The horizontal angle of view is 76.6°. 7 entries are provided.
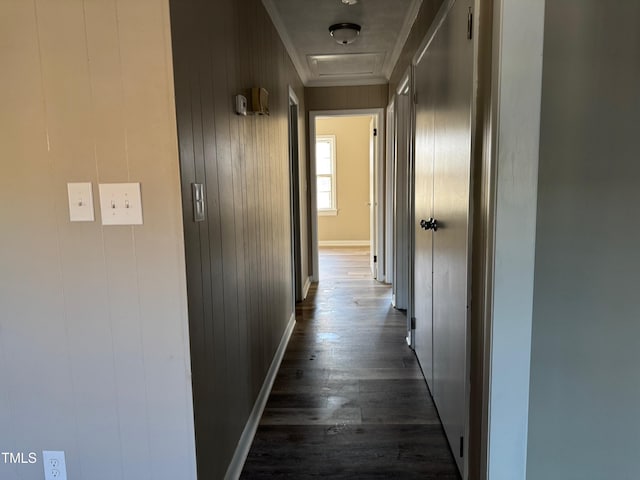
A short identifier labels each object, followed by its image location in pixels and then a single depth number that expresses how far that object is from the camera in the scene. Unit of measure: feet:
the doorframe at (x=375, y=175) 15.61
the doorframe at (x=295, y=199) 12.29
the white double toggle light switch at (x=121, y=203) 4.00
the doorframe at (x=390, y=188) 13.69
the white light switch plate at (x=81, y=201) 4.04
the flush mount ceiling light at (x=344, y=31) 9.90
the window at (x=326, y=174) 25.76
